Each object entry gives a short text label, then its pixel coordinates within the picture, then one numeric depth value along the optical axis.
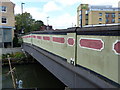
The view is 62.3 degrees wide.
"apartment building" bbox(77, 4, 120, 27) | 29.37
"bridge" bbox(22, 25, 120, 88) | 2.05
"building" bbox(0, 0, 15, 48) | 18.32
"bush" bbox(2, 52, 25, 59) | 15.54
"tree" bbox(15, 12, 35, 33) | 26.89
